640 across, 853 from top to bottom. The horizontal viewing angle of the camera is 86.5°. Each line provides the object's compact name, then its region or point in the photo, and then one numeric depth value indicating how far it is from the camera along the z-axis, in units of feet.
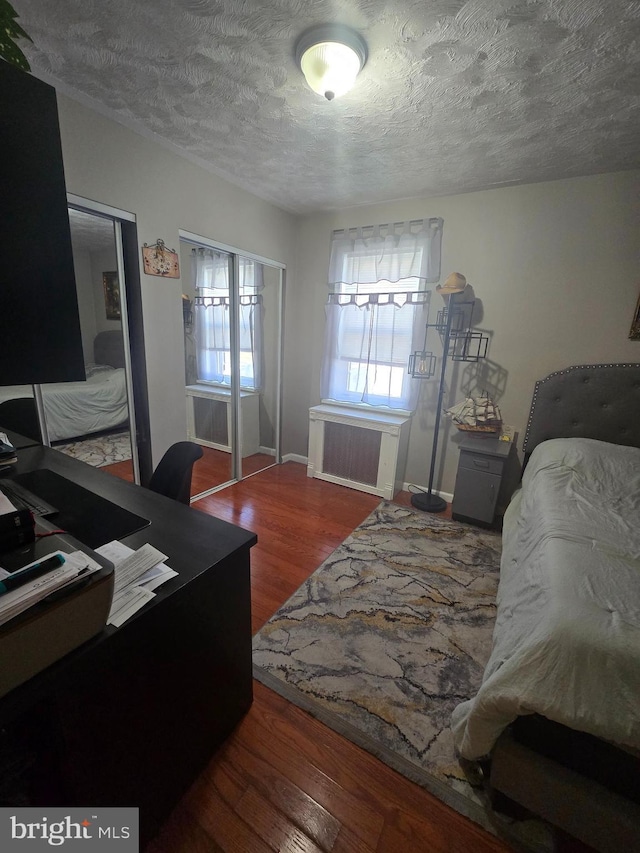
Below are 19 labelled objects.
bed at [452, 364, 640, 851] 2.96
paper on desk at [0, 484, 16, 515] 2.76
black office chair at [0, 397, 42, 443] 6.04
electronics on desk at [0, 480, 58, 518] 3.53
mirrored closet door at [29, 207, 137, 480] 6.42
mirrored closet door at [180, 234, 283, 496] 9.19
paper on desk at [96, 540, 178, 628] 2.61
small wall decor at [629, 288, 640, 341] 7.57
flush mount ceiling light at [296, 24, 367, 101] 4.24
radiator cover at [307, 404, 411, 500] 9.91
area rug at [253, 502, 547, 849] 4.07
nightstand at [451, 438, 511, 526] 8.28
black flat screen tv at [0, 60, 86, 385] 2.02
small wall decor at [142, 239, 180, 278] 7.27
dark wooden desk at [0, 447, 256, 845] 2.40
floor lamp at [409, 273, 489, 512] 8.86
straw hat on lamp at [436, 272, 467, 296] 8.36
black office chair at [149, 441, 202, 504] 5.17
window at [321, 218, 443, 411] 9.43
